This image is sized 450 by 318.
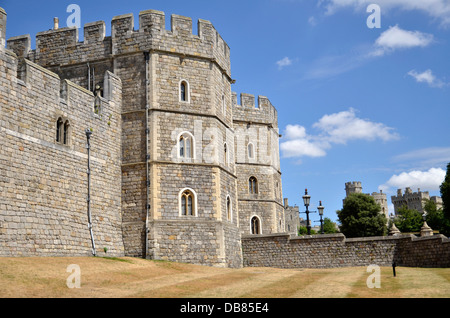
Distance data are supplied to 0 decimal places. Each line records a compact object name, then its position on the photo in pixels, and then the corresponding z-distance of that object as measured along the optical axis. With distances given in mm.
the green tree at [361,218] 53250
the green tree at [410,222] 81438
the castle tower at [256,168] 35688
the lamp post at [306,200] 28797
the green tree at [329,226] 91325
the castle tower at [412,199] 116444
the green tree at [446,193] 50347
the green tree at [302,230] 93825
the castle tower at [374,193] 113250
